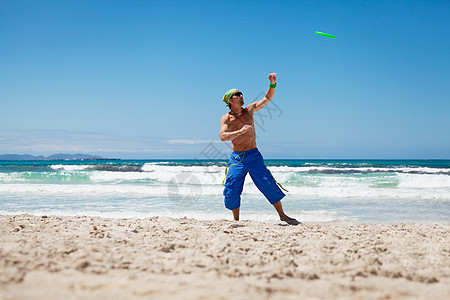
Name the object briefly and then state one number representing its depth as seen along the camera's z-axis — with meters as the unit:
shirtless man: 4.58
